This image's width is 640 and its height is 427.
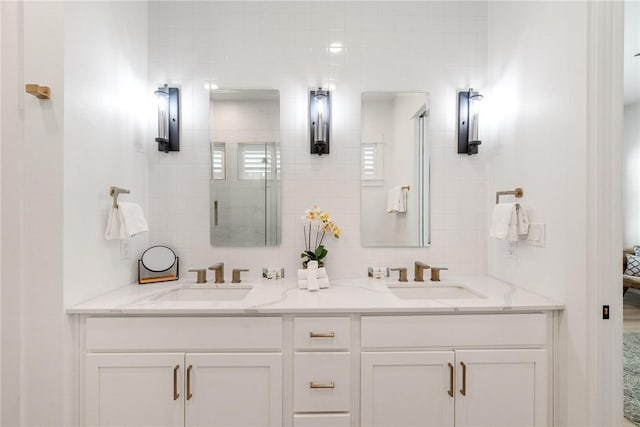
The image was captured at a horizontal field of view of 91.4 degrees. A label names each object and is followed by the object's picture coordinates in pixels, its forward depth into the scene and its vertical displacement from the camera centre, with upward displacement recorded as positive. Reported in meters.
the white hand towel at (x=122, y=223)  1.61 -0.08
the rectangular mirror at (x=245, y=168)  2.06 +0.27
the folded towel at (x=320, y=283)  1.77 -0.43
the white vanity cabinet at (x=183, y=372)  1.41 -0.75
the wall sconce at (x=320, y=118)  2.02 +0.59
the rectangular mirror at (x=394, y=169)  2.08 +0.27
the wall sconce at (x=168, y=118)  1.98 +0.58
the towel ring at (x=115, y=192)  1.66 +0.09
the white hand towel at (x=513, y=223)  1.69 -0.07
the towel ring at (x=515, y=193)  1.74 +0.10
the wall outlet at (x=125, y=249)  1.80 -0.24
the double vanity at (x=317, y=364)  1.42 -0.71
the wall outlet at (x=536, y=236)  1.59 -0.14
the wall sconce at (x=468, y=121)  2.03 +0.58
